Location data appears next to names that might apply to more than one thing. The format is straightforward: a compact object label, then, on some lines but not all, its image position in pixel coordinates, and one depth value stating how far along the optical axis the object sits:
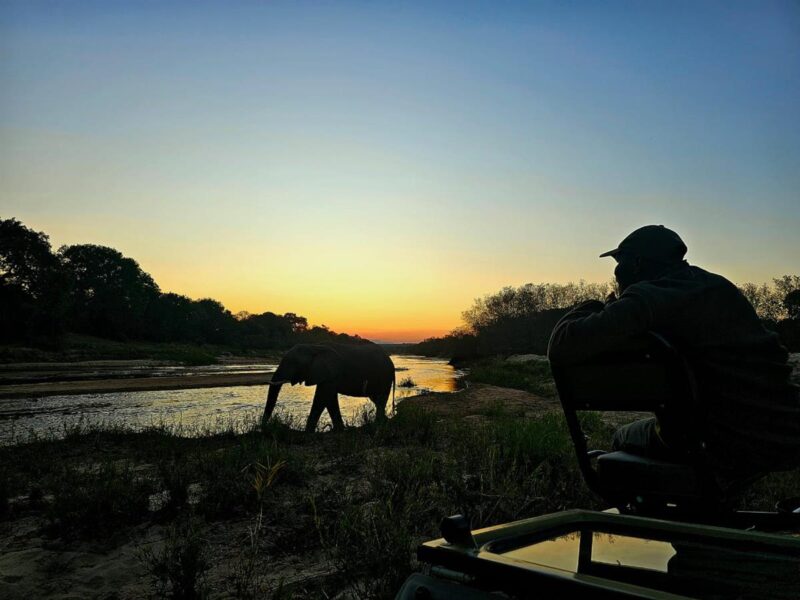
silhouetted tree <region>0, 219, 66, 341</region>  45.38
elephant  12.63
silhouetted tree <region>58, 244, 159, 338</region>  68.50
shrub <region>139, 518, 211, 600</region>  3.17
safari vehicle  1.23
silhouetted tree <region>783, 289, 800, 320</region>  55.43
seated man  2.22
